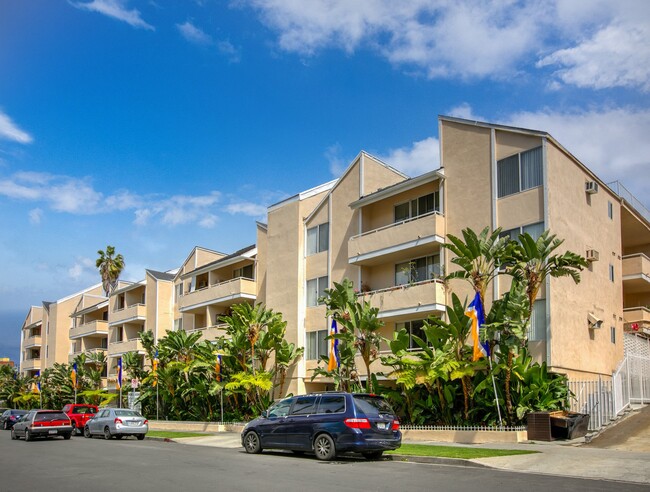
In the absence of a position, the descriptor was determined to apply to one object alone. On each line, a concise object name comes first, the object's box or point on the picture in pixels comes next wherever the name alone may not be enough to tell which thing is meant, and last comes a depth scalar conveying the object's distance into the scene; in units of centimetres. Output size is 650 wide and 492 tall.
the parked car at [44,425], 2734
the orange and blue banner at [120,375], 4653
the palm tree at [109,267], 6912
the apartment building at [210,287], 4083
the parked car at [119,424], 2844
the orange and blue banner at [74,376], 5491
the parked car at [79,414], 3316
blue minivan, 1658
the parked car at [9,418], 4138
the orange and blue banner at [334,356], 2822
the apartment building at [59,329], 6988
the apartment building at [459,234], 2511
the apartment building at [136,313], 5128
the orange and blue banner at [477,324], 2200
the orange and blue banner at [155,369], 4056
